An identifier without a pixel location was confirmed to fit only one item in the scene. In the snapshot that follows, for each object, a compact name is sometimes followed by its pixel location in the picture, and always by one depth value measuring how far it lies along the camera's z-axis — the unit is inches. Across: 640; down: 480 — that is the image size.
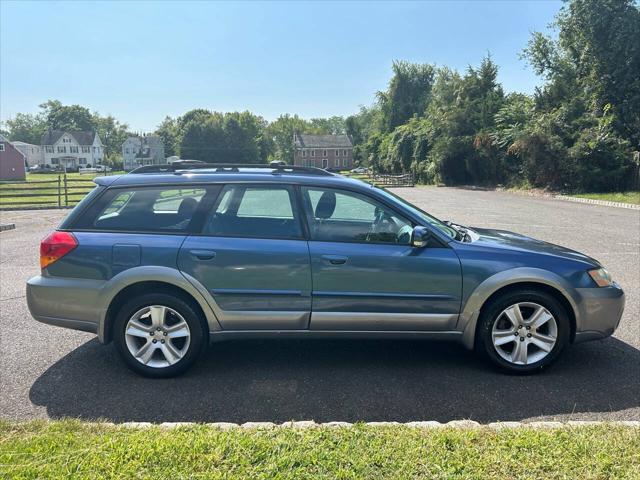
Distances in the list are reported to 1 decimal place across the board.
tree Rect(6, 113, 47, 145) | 5068.9
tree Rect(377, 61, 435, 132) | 2723.9
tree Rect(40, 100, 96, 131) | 4972.9
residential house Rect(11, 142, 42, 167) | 3981.5
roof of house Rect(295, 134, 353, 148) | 3902.6
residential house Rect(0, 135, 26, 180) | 2443.4
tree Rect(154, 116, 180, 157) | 4021.2
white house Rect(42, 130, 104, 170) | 3892.7
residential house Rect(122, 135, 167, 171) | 4113.4
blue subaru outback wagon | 148.9
